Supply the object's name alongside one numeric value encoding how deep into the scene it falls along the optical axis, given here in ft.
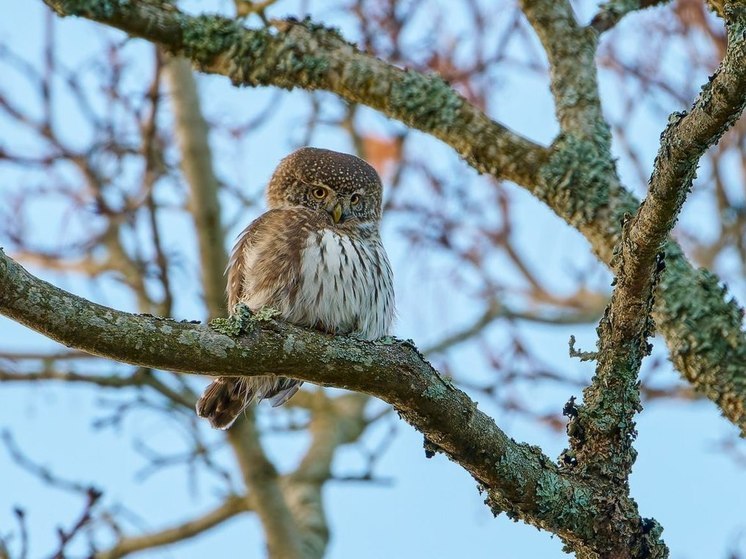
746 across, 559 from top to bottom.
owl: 28.12
